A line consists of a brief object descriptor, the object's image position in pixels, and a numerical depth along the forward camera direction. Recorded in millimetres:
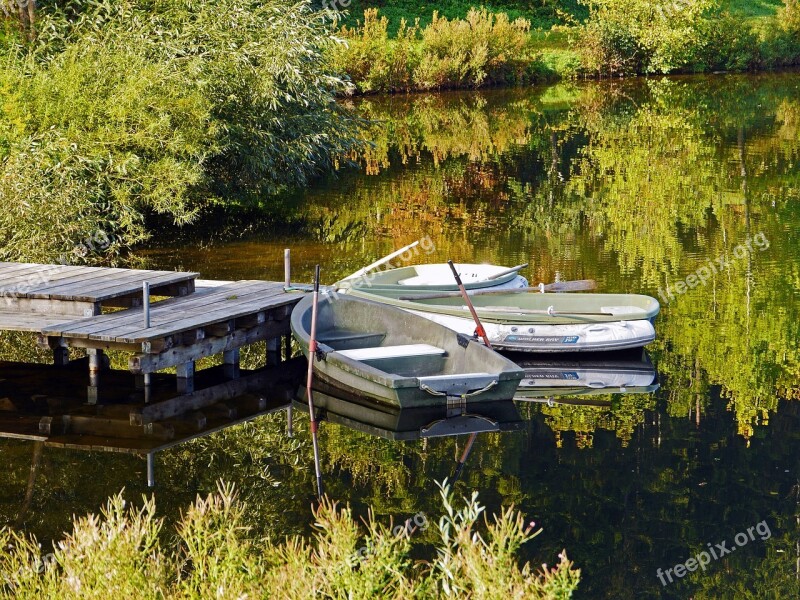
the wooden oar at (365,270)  15430
